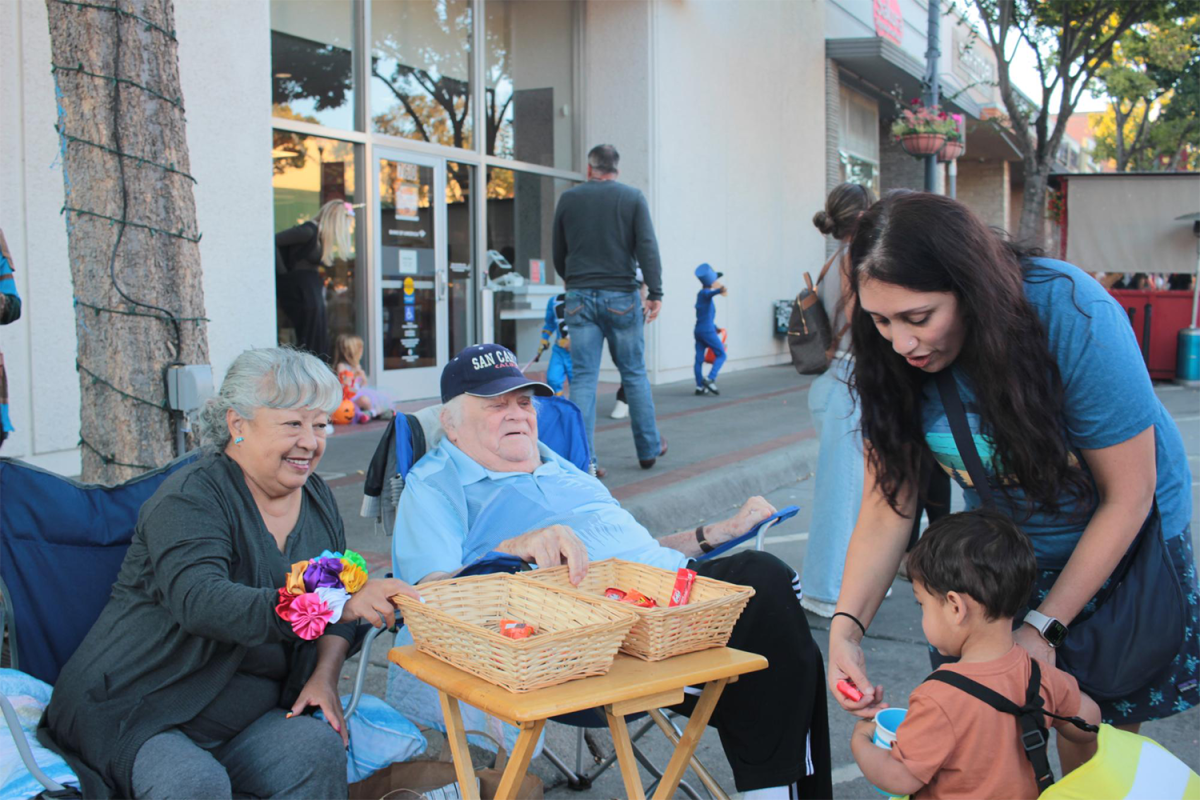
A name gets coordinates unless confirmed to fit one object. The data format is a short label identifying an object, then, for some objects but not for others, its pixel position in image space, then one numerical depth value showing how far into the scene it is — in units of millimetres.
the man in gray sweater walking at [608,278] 7164
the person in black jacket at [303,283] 8766
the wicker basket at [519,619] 2094
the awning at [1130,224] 15633
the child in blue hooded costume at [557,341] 8922
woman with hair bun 4539
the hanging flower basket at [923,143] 14375
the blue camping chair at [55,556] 2600
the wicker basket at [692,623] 2262
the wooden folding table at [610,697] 2072
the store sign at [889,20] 18062
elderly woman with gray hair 2318
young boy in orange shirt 1951
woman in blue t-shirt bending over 1908
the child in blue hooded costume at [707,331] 11602
